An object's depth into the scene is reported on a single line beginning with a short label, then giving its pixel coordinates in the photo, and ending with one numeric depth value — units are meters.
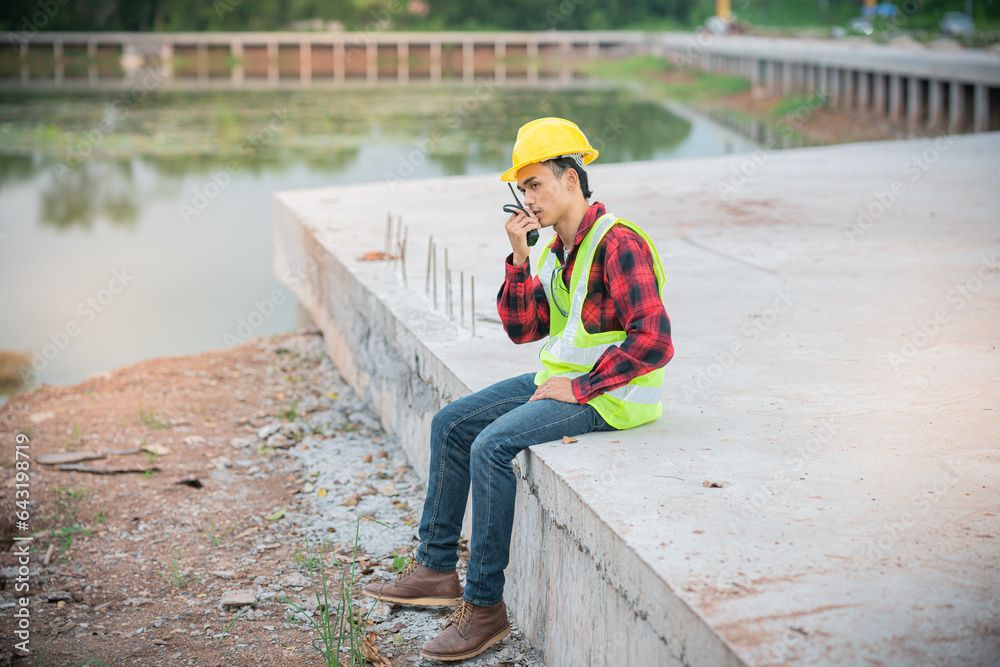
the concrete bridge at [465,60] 20.77
